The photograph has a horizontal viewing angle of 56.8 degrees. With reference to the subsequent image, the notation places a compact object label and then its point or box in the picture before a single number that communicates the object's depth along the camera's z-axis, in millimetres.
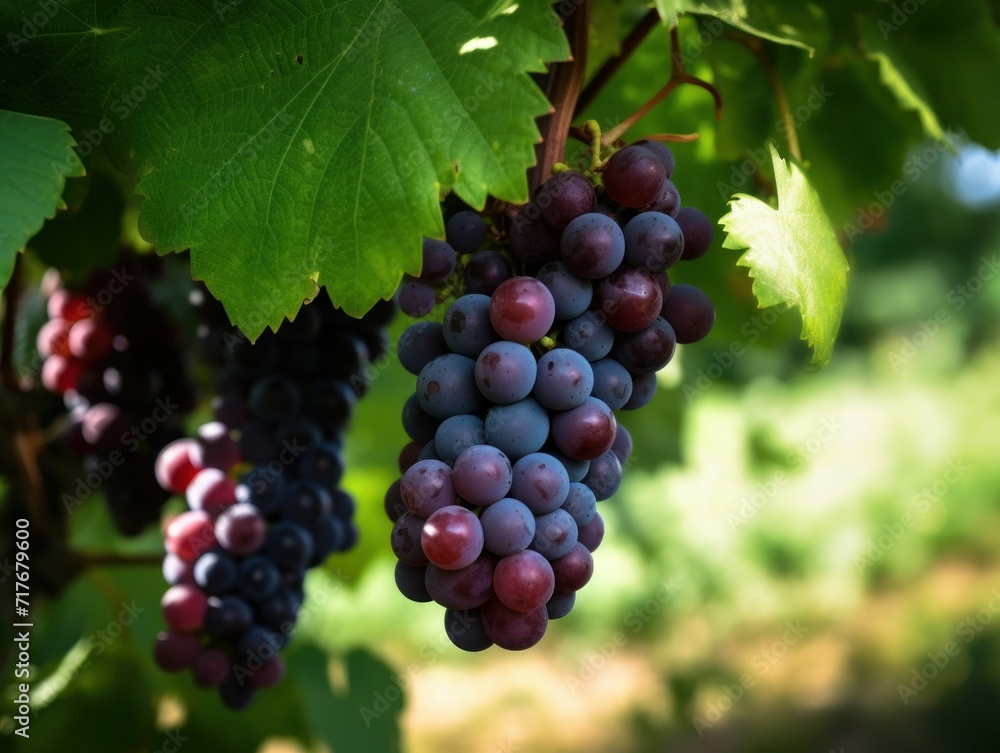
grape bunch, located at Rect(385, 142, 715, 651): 584
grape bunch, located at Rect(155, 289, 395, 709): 929
